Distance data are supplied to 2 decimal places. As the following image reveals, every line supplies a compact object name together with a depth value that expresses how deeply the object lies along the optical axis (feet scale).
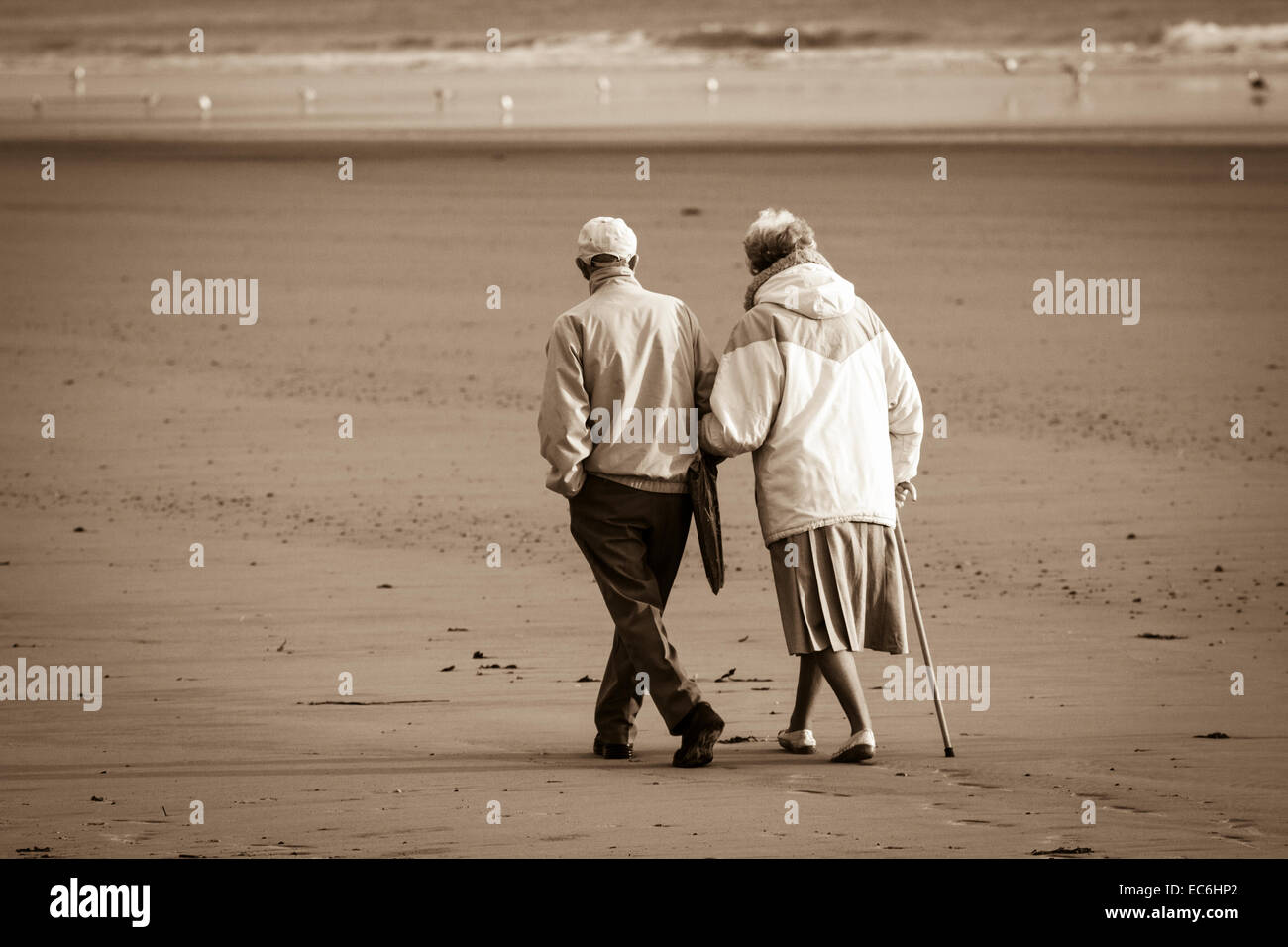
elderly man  40.16
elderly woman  40.19
